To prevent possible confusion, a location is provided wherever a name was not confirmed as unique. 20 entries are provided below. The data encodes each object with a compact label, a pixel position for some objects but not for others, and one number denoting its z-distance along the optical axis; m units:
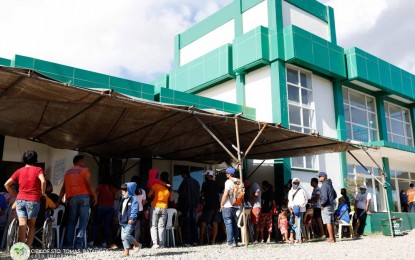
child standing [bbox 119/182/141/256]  6.20
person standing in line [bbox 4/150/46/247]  5.58
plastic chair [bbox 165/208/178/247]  8.50
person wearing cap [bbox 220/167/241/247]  7.38
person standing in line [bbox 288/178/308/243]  9.12
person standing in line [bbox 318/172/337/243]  9.12
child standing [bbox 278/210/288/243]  9.61
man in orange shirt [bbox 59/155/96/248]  6.86
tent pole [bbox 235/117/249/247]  7.36
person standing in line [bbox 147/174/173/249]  7.64
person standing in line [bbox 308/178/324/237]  10.12
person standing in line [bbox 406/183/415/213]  16.66
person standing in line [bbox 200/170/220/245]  8.73
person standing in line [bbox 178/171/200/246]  8.52
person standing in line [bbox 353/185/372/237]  11.80
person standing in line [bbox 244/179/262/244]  9.47
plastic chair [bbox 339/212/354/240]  10.65
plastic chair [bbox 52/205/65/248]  7.50
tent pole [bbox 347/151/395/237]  11.20
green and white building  14.17
